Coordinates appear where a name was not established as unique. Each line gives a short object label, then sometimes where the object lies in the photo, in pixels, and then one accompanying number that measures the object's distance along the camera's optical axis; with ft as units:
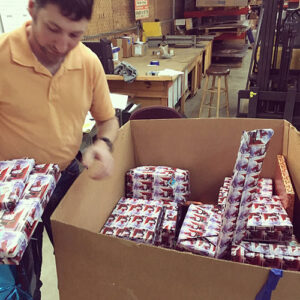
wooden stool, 15.26
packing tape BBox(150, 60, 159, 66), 14.67
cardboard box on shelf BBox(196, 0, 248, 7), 25.35
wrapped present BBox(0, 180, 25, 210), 2.86
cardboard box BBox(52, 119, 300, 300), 2.36
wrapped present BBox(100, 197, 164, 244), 4.96
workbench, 12.62
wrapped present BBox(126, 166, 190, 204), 6.01
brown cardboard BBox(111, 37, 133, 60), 16.63
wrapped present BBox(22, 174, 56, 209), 3.06
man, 3.17
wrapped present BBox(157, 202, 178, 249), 5.15
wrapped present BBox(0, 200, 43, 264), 2.54
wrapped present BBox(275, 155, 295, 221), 5.01
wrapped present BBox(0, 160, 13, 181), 3.22
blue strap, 2.24
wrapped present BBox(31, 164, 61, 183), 3.42
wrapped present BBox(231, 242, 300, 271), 3.98
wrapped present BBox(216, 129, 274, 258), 3.49
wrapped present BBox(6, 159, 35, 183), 3.20
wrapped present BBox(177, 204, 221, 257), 4.57
